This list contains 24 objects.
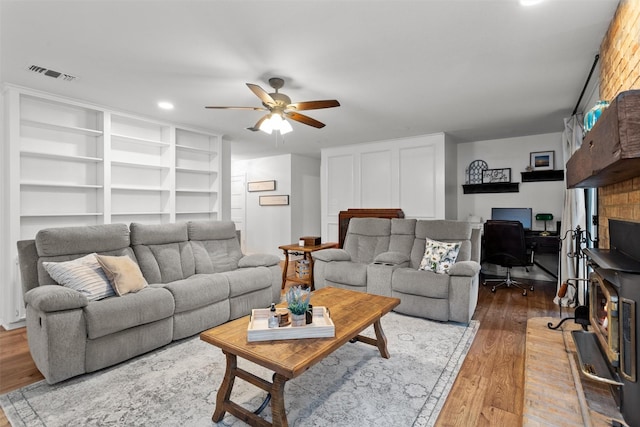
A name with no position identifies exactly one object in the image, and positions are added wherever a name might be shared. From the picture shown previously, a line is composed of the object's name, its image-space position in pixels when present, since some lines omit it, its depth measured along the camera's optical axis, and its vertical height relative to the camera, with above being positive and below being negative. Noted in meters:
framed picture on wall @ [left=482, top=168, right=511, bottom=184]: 5.41 +0.70
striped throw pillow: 2.43 -0.49
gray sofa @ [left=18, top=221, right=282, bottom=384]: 2.14 -0.66
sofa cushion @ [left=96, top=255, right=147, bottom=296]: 2.58 -0.49
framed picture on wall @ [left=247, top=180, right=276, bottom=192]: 7.12 +0.70
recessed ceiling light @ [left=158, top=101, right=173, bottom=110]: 3.62 +1.31
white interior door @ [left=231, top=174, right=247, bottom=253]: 7.67 +0.34
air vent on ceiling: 2.74 +1.29
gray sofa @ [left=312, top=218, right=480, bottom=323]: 3.22 -0.61
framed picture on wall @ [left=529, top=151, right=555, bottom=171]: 5.09 +0.91
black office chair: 4.42 -0.42
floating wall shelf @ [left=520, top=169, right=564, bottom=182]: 4.96 +0.65
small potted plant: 1.93 -0.55
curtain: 3.73 +0.00
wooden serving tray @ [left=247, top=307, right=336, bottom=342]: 1.80 -0.67
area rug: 1.80 -1.15
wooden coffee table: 1.58 -0.72
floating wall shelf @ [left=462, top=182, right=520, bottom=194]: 5.34 +0.49
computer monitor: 5.20 +0.01
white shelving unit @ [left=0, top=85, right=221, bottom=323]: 3.15 +0.59
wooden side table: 4.64 -0.61
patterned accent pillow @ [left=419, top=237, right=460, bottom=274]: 3.46 -0.46
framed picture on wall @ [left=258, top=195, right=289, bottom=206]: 6.91 +0.35
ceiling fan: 2.76 +0.98
